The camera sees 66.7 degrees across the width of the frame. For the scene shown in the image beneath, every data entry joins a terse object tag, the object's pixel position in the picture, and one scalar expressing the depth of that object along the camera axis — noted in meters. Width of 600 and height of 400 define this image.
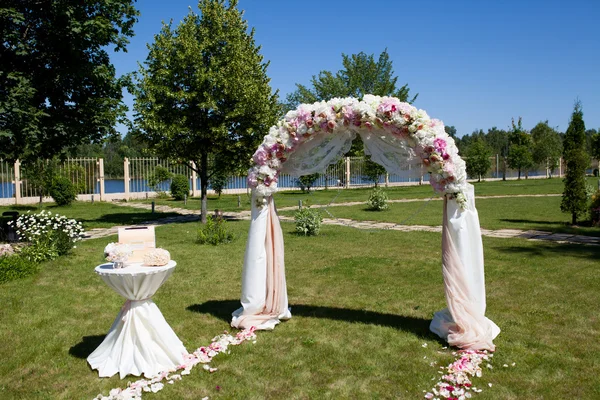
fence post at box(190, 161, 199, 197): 29.12
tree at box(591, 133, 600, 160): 45.81
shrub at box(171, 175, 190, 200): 26.23
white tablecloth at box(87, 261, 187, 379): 4.70
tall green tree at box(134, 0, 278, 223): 14.77
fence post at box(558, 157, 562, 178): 48.90
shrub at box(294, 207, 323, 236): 12.86
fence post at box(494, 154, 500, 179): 45.69
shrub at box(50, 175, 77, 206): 22.17
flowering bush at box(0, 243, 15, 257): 9.63
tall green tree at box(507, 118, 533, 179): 42.75
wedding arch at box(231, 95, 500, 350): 5.30
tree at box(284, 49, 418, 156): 39.28
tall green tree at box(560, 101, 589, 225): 13.60
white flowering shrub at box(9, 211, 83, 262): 9.55
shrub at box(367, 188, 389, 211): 18.77
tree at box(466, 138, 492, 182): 39.91
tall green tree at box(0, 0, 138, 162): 11.22
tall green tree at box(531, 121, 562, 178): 46.94
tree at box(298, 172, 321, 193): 29.62
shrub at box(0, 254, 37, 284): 8.38
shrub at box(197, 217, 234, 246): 11.87
